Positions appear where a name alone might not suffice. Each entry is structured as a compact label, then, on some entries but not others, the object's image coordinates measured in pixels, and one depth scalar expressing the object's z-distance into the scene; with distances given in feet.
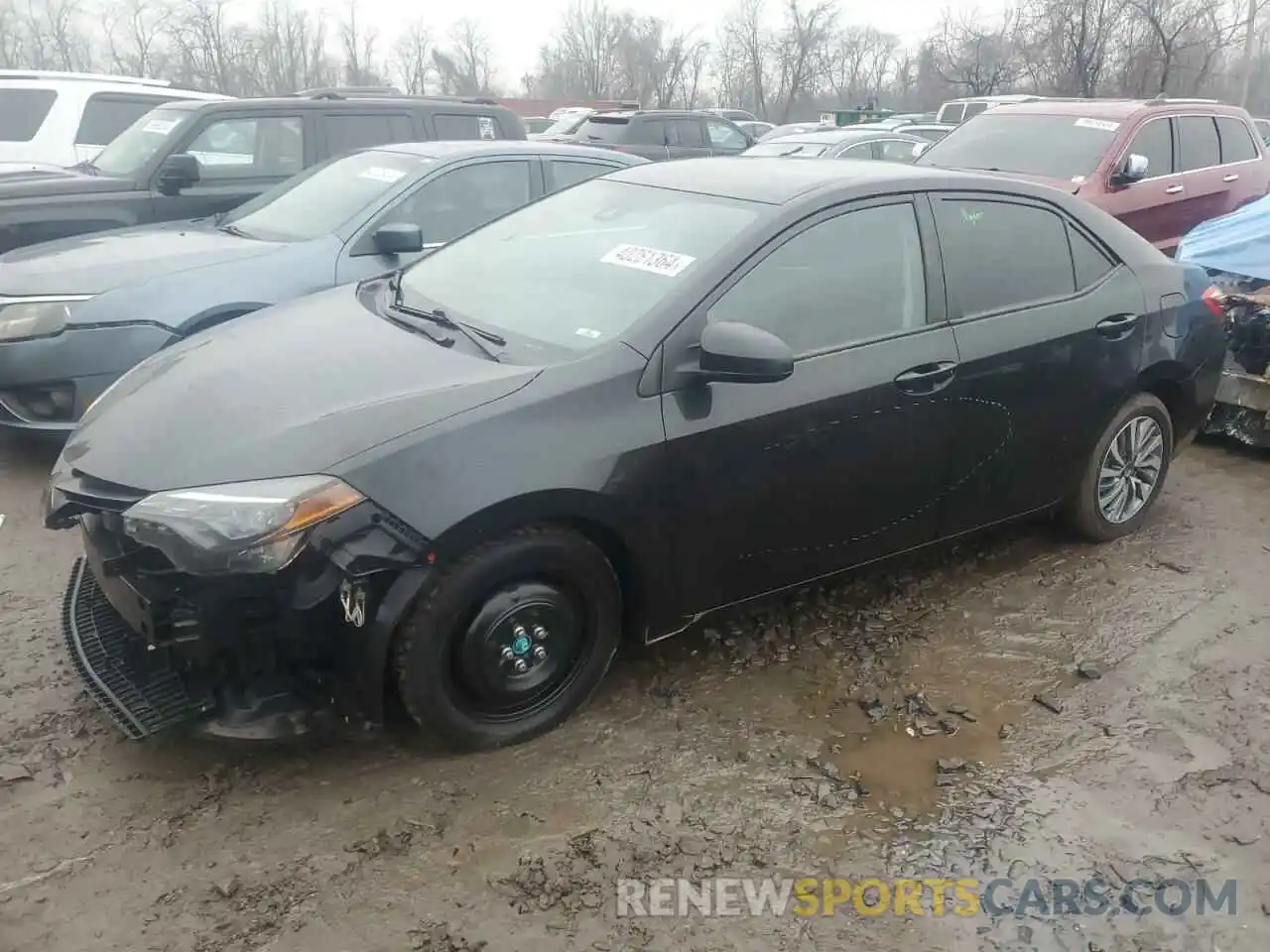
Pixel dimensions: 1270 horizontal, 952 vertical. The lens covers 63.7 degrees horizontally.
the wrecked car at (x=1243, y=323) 18.16
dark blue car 15.25
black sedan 8.45
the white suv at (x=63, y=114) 31.65
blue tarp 19.48
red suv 25.81
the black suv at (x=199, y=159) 21.94
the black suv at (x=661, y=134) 49.67
